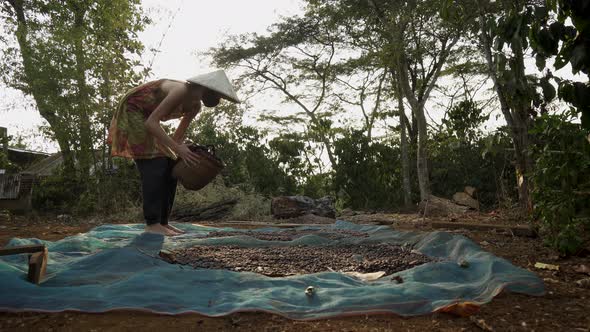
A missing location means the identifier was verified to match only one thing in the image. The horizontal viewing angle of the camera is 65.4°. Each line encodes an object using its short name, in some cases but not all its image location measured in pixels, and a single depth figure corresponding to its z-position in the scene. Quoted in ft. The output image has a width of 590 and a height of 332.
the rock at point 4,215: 20.47
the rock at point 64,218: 20.86
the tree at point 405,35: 26.63
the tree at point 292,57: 40.60
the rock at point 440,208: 21.56
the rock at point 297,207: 20.10
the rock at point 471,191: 26.17
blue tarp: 5.69
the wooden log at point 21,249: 6.63
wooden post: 6.52
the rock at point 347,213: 23.06
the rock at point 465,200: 25.10
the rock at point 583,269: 7.70
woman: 11.23
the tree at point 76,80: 19.74
